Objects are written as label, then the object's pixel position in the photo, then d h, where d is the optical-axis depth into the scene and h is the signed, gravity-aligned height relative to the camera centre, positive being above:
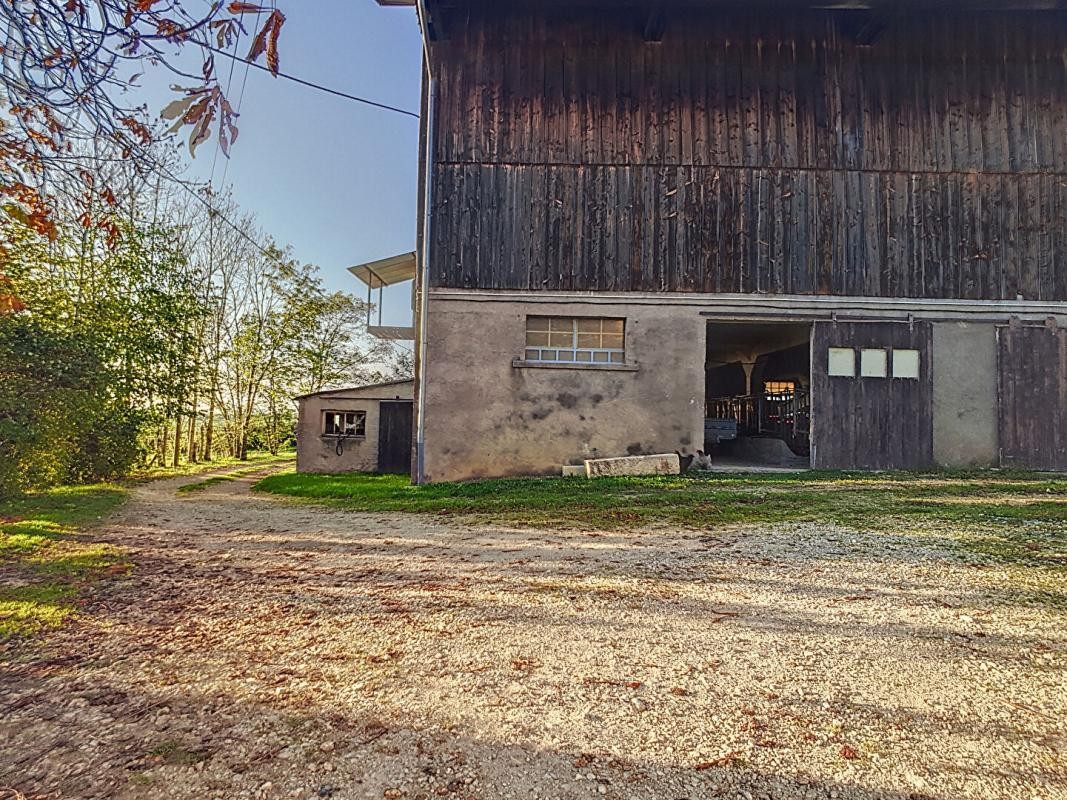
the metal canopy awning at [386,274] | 13.99 +3.94
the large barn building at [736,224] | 9.98 +3.72
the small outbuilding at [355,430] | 14.11 -0.05
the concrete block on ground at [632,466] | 9.44 -0.59
